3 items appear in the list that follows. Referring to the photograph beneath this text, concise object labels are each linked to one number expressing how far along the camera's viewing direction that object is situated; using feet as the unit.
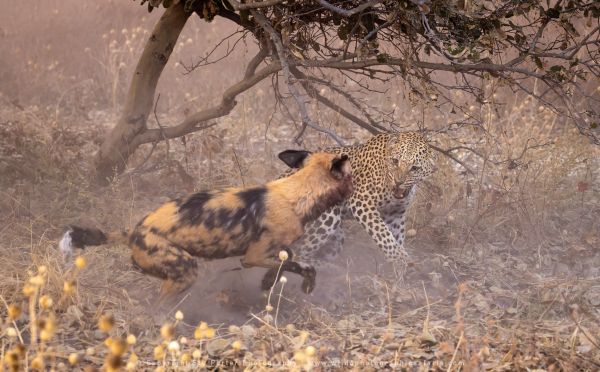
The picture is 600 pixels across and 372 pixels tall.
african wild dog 38.04
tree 38.86
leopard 47.83
